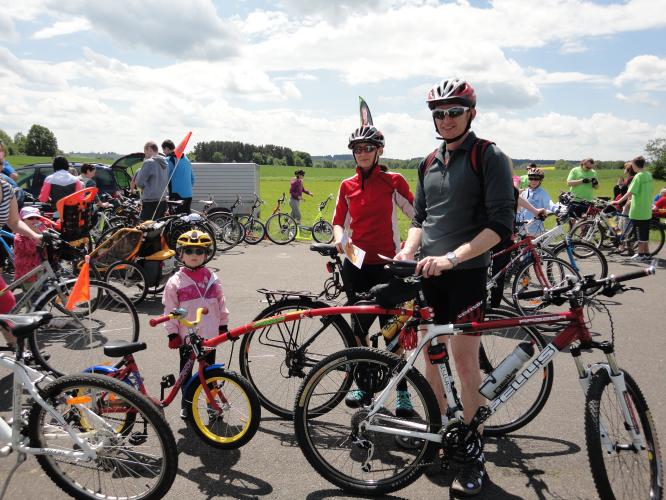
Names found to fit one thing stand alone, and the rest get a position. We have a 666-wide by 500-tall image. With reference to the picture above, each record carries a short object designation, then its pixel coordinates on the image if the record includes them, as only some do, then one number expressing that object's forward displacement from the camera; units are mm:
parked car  11172
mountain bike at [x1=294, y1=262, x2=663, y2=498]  2537
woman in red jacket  3918
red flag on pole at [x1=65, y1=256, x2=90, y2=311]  3111
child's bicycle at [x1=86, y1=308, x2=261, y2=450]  3098
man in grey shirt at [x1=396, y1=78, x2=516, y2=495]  2648
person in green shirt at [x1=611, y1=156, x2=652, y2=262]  10062
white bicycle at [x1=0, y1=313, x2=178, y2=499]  2559
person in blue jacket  10484
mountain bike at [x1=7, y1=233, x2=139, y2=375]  4516
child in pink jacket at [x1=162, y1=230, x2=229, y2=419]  3562
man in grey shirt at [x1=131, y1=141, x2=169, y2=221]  9633
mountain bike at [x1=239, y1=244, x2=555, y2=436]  3277
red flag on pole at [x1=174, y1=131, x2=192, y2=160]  8266
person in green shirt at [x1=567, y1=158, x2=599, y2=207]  11758
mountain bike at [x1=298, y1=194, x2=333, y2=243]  13812
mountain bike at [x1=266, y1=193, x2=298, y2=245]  13453
